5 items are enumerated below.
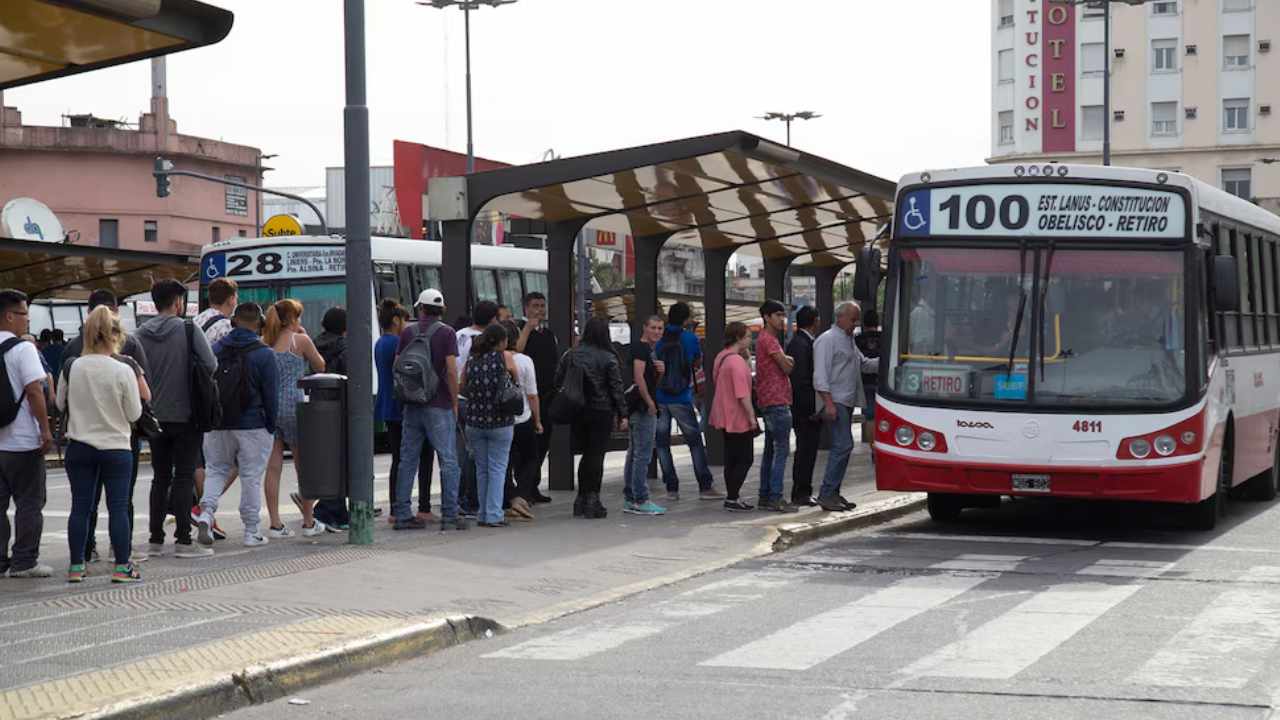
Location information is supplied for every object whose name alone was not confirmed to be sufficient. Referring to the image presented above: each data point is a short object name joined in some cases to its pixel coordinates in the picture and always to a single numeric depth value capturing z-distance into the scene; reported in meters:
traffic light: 42.90
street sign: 39.24
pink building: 82.69
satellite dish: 42.41
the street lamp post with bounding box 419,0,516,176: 42.31
